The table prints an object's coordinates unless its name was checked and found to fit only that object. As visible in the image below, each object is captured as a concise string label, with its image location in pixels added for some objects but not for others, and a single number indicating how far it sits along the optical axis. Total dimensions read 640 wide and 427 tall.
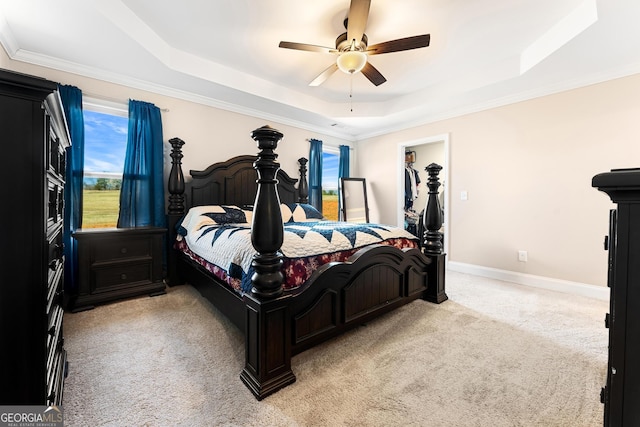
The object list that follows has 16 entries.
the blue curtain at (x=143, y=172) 2.94
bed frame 1.39
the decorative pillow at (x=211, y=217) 2.77
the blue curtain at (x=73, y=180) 2.56
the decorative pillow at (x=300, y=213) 3.42
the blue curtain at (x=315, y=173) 4.61
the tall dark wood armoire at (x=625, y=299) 0.49
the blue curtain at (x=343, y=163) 5.11
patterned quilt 1.67
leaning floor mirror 4.90
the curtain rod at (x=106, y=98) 2.77
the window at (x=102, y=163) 2.83
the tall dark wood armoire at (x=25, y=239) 0.80
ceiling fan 2.00
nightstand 2.40
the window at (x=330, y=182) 5.04
